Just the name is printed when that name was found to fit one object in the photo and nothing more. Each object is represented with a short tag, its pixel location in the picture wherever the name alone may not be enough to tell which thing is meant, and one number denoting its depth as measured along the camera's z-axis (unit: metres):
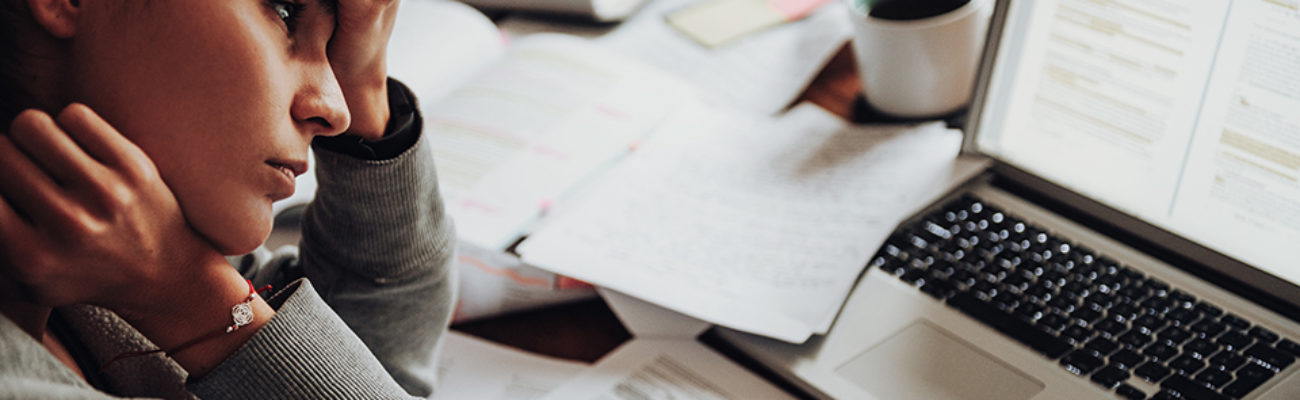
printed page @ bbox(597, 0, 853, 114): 0.90
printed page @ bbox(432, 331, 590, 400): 0.61
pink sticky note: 1.00
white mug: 0.77
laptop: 0.54
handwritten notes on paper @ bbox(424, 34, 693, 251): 0.76
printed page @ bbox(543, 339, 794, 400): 0.60
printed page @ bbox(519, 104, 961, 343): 0.64
